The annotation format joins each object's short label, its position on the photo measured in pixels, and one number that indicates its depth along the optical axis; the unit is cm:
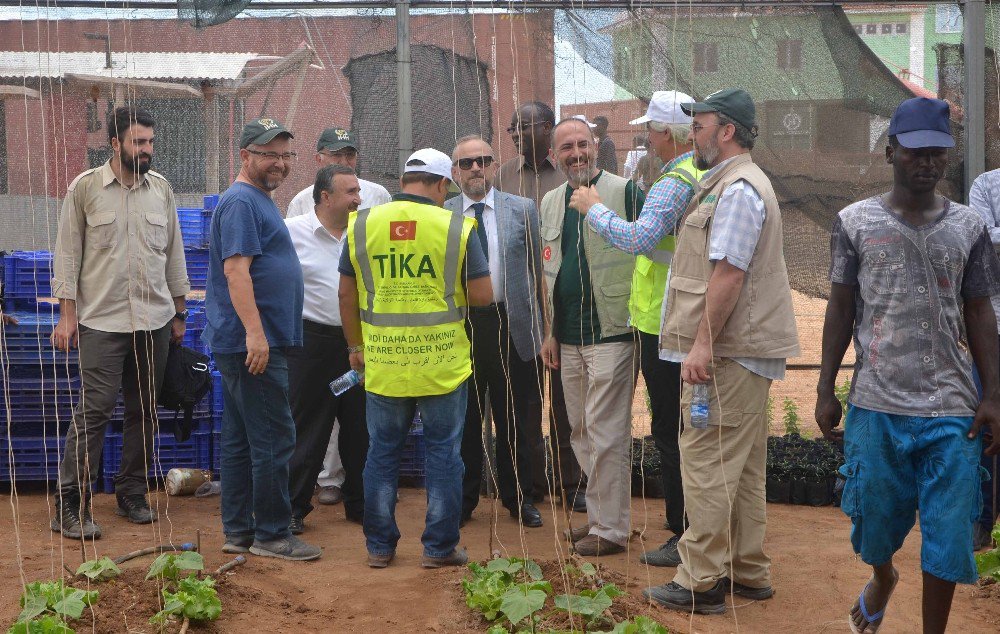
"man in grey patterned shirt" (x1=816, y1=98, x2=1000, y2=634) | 386
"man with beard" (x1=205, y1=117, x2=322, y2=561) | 513
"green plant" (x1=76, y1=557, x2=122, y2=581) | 463
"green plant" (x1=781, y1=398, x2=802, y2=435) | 861
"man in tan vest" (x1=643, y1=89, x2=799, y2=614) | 439
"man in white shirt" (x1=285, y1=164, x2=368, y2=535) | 605
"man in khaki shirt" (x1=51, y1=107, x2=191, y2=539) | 586
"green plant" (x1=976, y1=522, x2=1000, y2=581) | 516
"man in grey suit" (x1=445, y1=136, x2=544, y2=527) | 591
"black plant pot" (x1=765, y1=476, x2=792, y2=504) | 695
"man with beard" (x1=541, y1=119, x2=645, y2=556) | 543
